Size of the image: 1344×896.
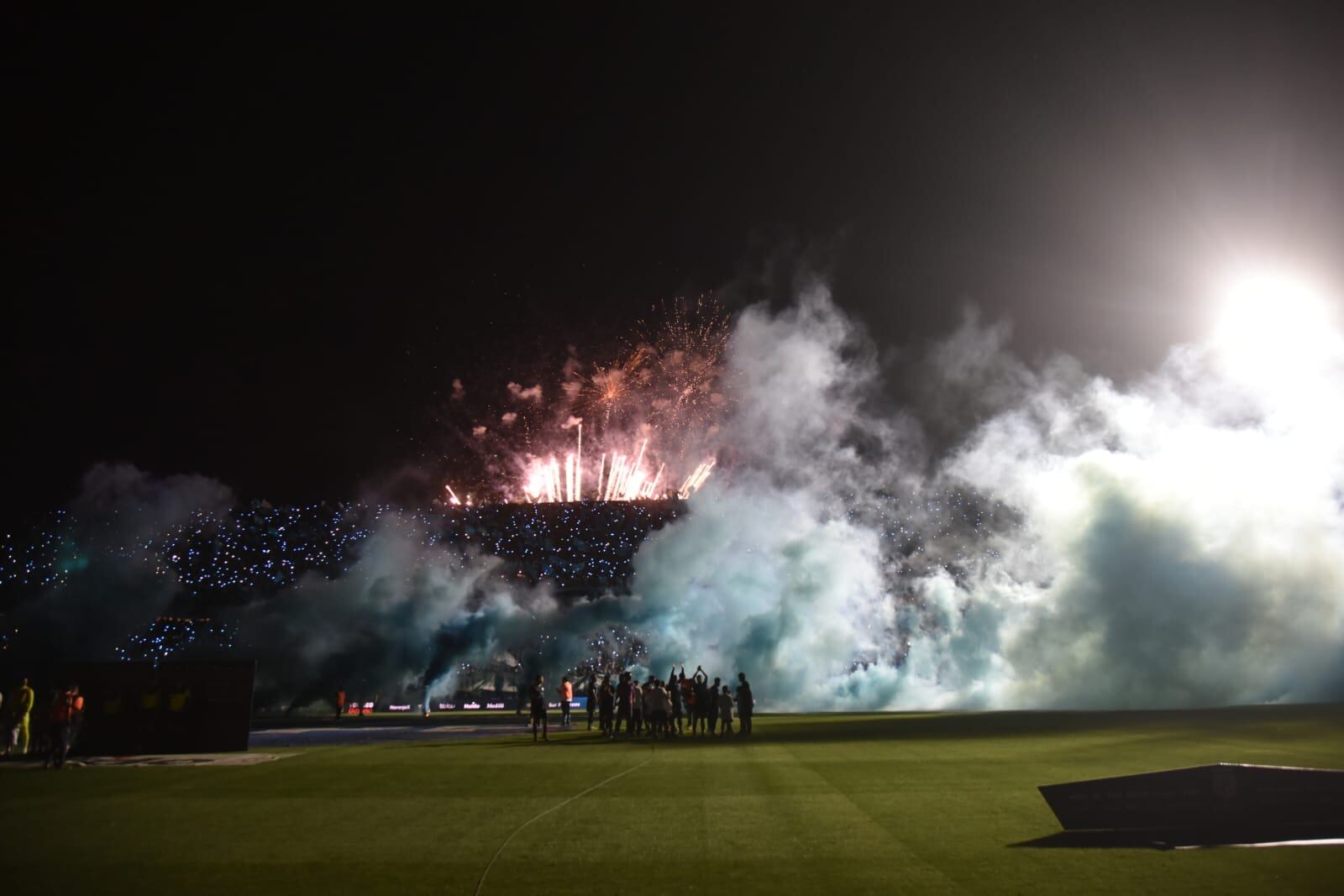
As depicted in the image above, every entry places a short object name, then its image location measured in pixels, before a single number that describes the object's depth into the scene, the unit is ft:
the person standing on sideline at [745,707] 82.33
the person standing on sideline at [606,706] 85.35
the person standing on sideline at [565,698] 98.99
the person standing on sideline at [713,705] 84.33
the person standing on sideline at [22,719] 67.21
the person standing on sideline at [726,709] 83.25
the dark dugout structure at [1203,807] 31.37
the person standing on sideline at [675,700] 86.46
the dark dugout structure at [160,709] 68.49
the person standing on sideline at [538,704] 78.32
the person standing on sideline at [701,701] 86.07
